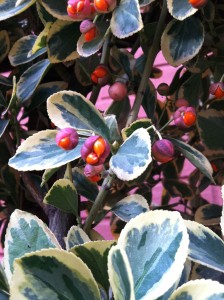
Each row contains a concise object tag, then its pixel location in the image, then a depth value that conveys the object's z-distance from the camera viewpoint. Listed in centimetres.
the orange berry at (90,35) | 59
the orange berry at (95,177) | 56
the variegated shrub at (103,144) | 38
